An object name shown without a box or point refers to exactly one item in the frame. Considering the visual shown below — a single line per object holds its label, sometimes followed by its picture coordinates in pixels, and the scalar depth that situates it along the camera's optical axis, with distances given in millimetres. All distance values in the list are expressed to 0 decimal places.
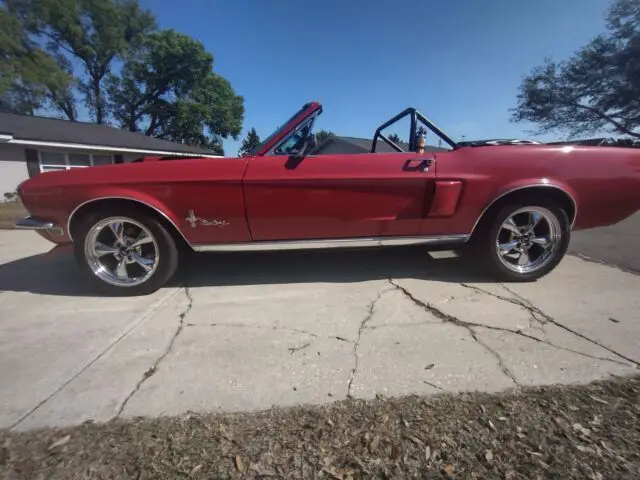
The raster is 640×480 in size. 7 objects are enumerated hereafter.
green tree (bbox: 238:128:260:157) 49900
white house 13773
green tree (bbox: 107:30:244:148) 33656
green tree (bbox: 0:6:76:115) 25359
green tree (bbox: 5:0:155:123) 28203
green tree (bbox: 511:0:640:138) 22297
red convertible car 2852
